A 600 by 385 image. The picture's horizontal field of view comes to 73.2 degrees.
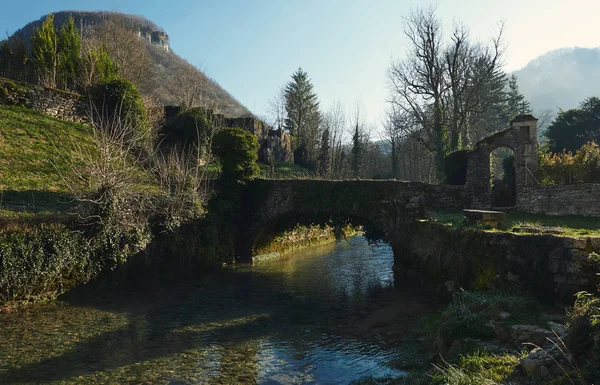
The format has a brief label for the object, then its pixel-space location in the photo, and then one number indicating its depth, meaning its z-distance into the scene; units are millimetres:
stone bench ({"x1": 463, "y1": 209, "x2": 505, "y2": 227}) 13188
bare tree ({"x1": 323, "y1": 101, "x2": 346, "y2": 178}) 40372
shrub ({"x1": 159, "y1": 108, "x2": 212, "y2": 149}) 28266
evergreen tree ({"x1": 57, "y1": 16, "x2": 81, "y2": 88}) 27047
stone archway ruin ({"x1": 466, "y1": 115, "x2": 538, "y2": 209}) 20016
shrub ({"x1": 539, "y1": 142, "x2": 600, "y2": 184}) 17516
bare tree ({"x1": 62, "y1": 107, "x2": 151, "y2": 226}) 14164
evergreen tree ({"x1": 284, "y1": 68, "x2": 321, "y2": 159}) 46575
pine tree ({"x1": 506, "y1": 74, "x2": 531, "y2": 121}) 54594
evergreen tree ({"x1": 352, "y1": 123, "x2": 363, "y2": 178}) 42594
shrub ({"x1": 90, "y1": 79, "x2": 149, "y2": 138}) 24516
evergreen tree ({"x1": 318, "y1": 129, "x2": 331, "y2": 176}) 37812
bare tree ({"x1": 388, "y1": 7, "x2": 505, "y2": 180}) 29766
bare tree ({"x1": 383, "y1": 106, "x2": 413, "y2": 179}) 31958
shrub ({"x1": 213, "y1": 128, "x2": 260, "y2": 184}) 20531
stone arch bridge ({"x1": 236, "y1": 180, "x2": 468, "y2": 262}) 17672
